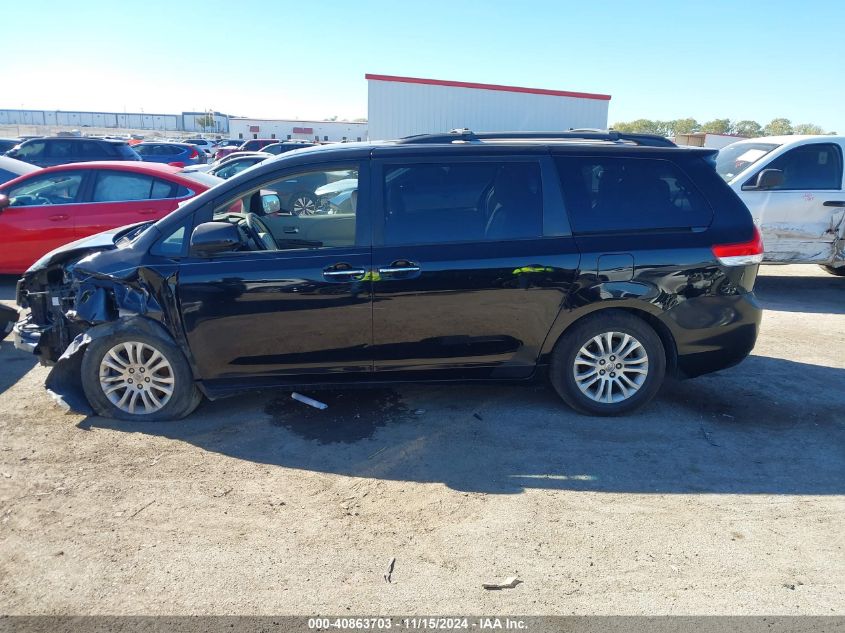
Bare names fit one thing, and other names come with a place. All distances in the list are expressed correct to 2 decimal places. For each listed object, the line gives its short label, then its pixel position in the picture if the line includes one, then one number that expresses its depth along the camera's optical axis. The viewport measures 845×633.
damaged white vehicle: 8.25
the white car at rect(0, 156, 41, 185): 9.95
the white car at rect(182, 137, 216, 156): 35.69
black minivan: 4.23
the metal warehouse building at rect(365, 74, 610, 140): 19.50
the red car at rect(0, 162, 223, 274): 8.05
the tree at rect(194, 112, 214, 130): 86.61
